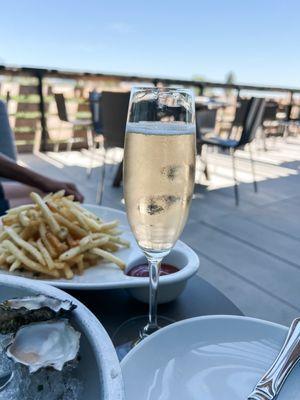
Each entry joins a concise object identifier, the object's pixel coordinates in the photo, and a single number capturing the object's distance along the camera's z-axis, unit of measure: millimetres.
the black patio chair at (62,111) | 5230
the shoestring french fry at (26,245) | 636
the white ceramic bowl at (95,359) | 291
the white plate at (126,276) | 610
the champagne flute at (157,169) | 506
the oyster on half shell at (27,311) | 368
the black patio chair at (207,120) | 4941
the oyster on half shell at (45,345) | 325
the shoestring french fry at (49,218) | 697
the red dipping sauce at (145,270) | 679
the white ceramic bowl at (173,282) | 607
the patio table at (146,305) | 613
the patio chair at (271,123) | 6910
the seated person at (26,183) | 1199
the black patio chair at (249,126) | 3767
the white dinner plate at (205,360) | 400
